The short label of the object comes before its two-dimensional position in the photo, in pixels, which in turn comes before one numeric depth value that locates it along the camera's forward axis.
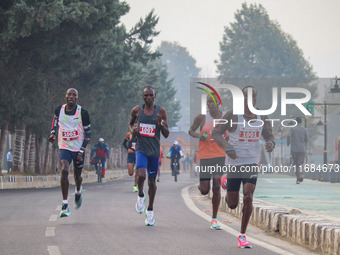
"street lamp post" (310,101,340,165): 45.83
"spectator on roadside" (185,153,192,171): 121.43
